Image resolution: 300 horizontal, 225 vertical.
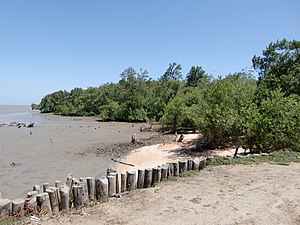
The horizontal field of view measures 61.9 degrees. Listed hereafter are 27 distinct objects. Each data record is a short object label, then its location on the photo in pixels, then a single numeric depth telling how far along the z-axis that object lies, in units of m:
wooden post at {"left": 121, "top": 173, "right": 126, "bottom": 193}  6.79
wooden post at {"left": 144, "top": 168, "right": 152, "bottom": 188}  7.07
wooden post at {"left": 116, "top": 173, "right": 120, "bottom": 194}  6.64
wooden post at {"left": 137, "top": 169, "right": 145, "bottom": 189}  7.00
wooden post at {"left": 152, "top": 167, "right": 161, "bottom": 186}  7.23
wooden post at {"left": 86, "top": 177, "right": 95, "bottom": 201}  6.17
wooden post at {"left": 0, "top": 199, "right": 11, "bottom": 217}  5.03
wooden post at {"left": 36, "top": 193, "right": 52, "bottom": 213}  5.32
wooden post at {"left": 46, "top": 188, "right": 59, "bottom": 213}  5.49
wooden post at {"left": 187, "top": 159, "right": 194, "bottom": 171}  8.36
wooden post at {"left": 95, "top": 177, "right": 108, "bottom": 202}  6.21
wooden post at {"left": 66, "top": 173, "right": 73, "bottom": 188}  7.34
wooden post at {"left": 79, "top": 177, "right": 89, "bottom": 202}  5.93
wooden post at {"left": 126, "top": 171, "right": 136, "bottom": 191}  6.86
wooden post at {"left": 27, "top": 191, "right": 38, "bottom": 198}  5.65
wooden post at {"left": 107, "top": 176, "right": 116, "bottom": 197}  6.38
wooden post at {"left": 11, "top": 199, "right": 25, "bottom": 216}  5.11
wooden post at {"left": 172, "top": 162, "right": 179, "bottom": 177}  7.86
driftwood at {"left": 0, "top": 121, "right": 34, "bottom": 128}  39.10
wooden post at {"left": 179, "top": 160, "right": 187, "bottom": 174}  8.08
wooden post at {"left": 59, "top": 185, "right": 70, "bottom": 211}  5.60
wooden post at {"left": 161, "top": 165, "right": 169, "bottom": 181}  7.49
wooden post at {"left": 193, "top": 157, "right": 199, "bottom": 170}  8.48
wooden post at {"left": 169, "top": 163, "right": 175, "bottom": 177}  7.76
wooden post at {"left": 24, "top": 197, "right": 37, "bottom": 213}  5.22
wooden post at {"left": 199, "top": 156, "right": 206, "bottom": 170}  8.67
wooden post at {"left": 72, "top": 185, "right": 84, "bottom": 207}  5.79
